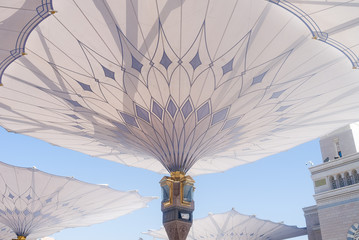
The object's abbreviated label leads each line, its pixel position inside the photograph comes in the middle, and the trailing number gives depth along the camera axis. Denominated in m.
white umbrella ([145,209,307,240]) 23.31
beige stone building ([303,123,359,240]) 16.61
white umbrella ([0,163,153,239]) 18.17
